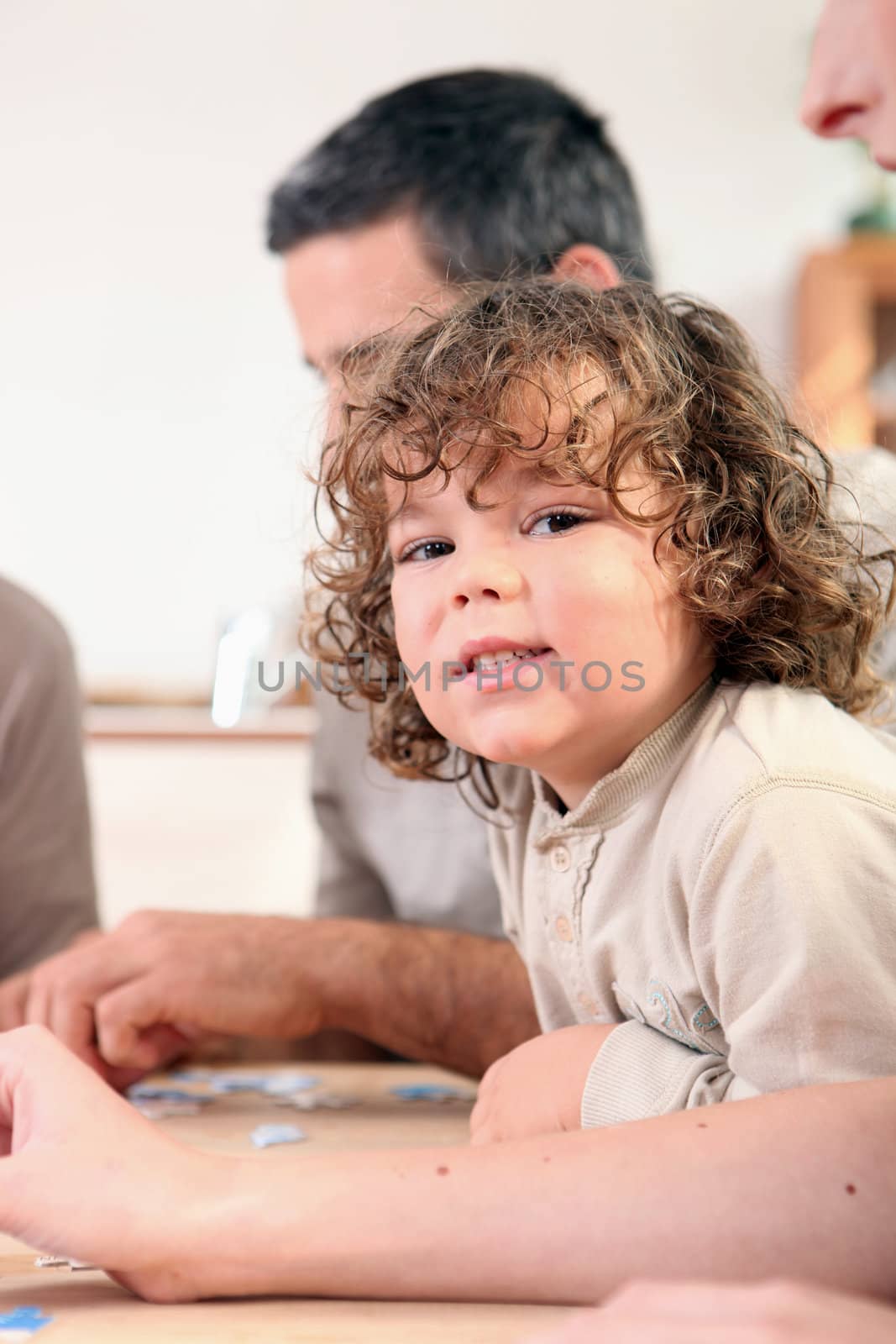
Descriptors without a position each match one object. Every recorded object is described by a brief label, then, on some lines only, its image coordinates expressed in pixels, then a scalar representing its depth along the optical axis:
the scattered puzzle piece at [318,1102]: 1.03
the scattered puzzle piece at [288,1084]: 1.08
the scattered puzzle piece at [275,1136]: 0.91
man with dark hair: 1.06
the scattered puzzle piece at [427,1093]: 1.07
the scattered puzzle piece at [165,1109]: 1.00
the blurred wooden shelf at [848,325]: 3.94
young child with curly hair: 0.69
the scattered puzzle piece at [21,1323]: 0.54
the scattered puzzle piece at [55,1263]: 0.66
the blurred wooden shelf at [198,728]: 3.74
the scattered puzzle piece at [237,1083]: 1.09
